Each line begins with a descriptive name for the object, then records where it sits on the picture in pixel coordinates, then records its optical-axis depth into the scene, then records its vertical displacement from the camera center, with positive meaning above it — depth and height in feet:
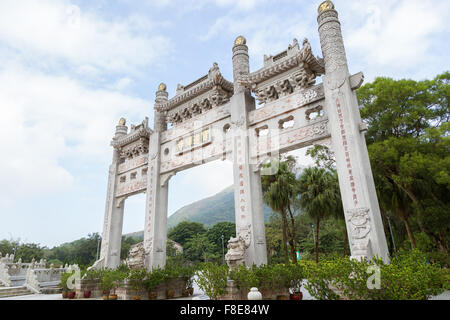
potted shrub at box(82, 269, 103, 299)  32.17 -0.84
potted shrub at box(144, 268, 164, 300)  27.40 -1.40
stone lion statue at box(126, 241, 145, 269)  29.94 +1.01
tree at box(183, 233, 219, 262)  120.67 +6.13
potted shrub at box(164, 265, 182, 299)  28.81 -1.15
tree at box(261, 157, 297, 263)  44.70 +10.69
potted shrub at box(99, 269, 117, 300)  28.89 -1.45
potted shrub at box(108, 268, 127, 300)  27.53 -1.16
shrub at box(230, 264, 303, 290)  21.26 -1.03
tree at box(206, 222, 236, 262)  123.95 +12.99
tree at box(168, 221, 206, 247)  138.51 +15.78
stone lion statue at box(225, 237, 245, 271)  23.62 +0.81
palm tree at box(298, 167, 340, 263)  43.96 +10.14
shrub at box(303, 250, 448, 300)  14.62 -1.08
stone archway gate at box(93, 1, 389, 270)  21.84 +12.67
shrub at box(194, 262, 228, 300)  21.56 -1.10
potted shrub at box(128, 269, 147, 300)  26.84 -1.35
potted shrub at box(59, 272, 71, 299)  32.43 -1.56
